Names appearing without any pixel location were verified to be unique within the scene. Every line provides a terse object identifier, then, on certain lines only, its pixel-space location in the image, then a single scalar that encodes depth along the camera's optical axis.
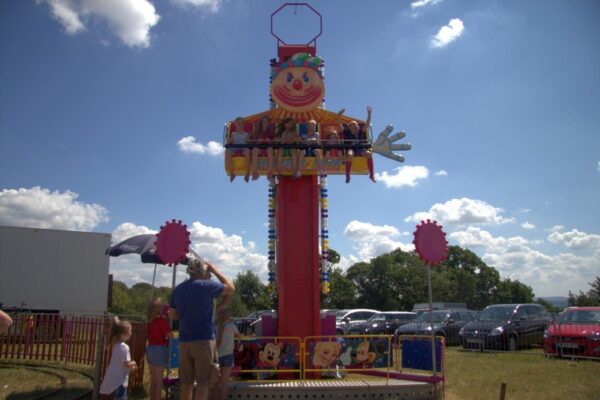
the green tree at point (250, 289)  50.35
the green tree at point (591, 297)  36.03
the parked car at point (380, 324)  19.23
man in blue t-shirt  4.94
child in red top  6.62
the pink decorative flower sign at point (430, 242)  7.83
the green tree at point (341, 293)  50.86
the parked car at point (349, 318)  20.22
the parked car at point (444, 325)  17.31
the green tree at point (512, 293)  63.28
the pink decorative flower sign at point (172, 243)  7.64
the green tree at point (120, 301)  41.00
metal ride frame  8.84
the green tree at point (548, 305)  50.79
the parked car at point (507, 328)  14.83
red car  12.23
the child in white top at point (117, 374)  5.55
